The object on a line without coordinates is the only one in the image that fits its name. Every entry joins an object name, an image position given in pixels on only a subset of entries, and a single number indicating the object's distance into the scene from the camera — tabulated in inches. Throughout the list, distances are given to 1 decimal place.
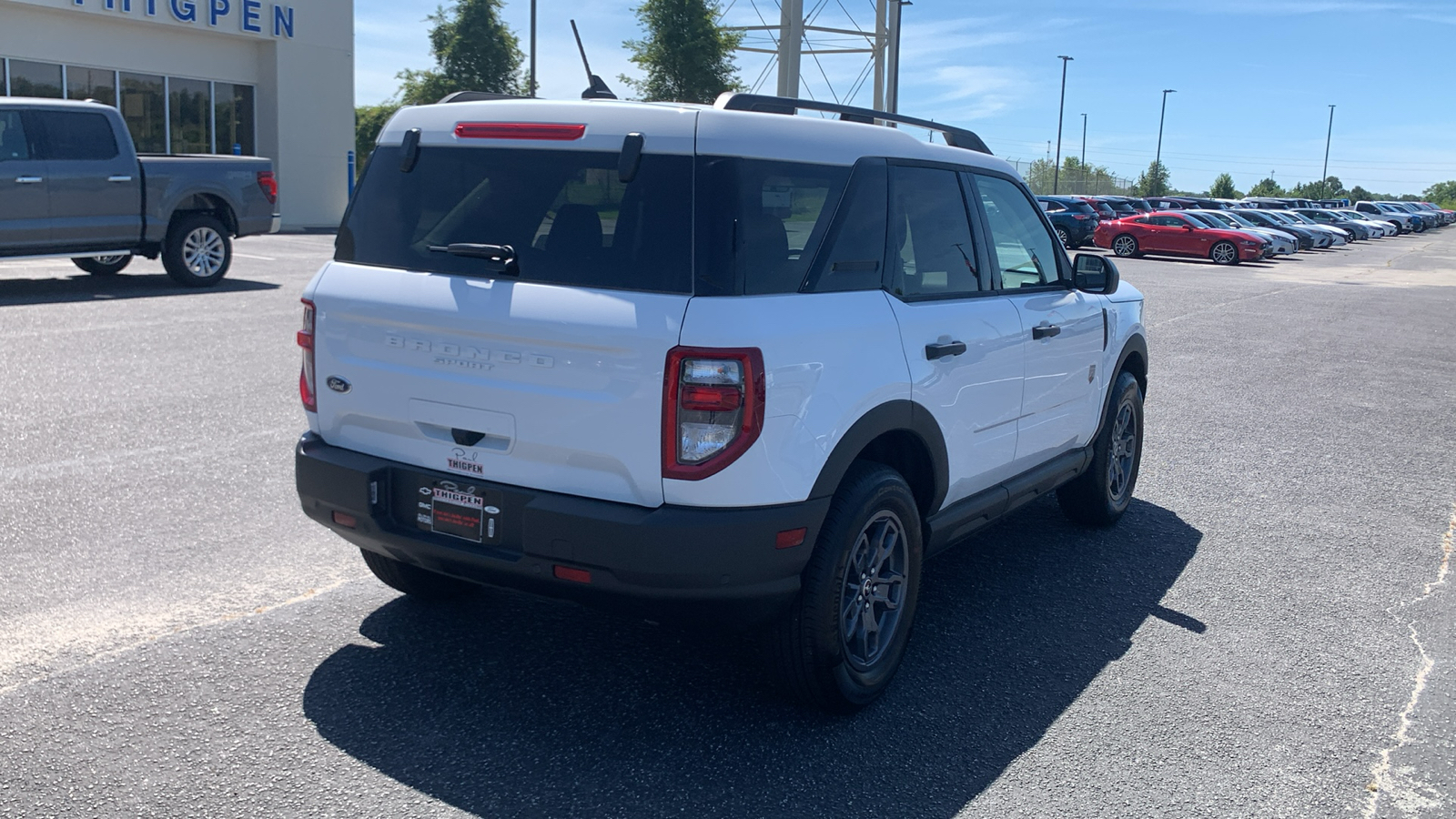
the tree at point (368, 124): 1846.9
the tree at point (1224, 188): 4375.0
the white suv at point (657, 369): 133.9
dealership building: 1008.2
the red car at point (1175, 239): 1333.7
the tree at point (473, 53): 1749.5
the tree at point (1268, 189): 5054.1
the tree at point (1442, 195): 6392.7
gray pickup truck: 536.1
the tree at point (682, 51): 1854.1
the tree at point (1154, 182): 3986.2
